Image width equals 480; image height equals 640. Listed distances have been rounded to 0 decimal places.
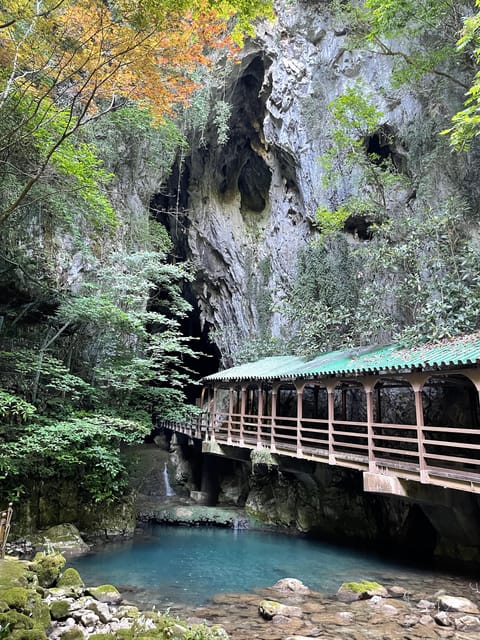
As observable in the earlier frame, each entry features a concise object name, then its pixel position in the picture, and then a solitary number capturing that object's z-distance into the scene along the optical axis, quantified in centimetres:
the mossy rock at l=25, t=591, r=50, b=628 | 494
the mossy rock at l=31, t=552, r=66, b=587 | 665
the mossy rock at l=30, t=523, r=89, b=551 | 1018
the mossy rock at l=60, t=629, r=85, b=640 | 482
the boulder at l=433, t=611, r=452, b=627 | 625
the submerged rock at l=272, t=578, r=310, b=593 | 785
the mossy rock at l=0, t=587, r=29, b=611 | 465
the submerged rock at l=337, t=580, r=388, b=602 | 732
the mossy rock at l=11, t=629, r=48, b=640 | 414
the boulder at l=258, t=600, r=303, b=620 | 652
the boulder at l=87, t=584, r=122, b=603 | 668
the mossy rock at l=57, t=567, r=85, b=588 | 678
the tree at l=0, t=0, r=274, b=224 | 695
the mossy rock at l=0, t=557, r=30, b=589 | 518
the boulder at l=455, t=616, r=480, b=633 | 612
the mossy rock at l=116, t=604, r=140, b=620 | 588
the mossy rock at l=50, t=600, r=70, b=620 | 549
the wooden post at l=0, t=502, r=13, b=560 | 627
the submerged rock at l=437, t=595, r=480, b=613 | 664
